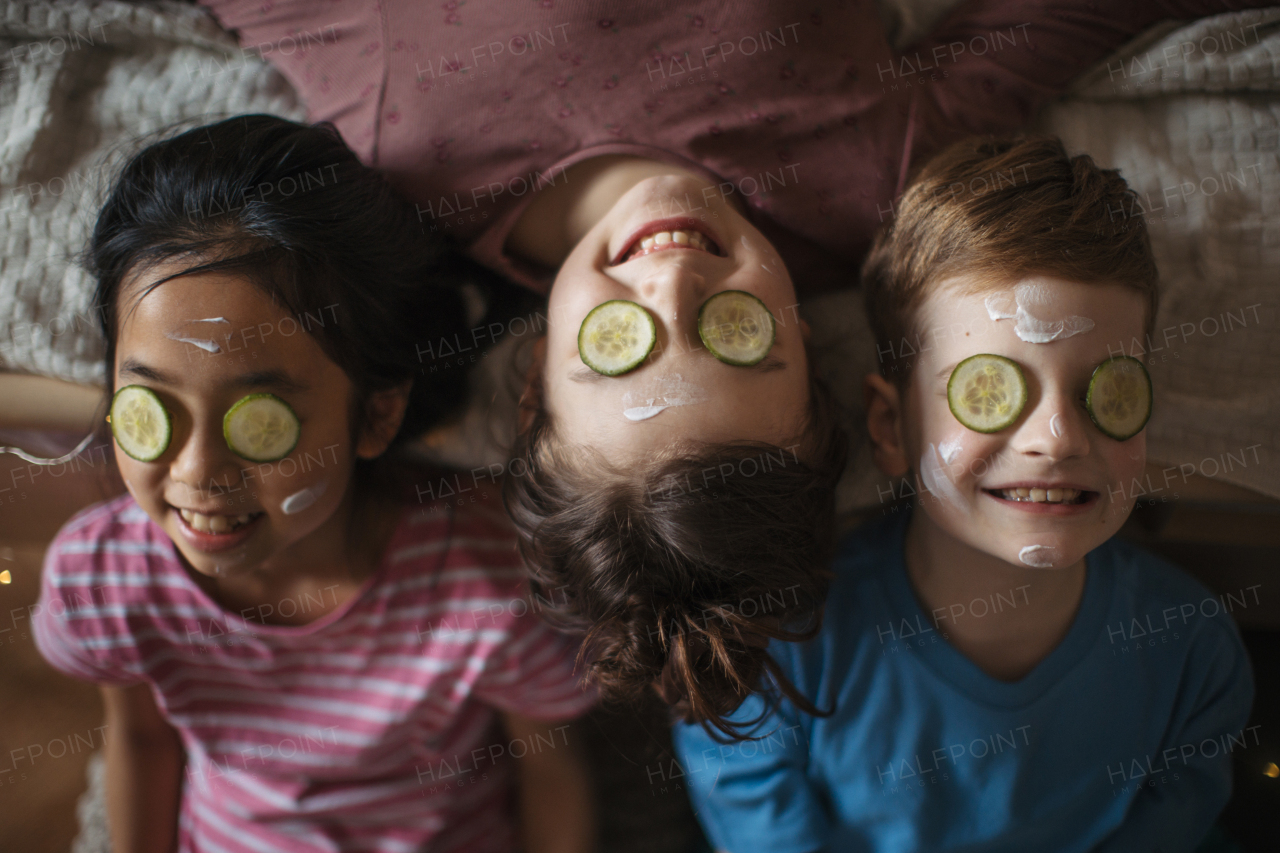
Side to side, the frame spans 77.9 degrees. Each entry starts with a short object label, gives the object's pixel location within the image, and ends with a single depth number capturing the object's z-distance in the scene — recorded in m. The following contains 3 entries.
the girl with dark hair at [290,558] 1.10
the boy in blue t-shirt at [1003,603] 1.06
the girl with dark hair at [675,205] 1.06
